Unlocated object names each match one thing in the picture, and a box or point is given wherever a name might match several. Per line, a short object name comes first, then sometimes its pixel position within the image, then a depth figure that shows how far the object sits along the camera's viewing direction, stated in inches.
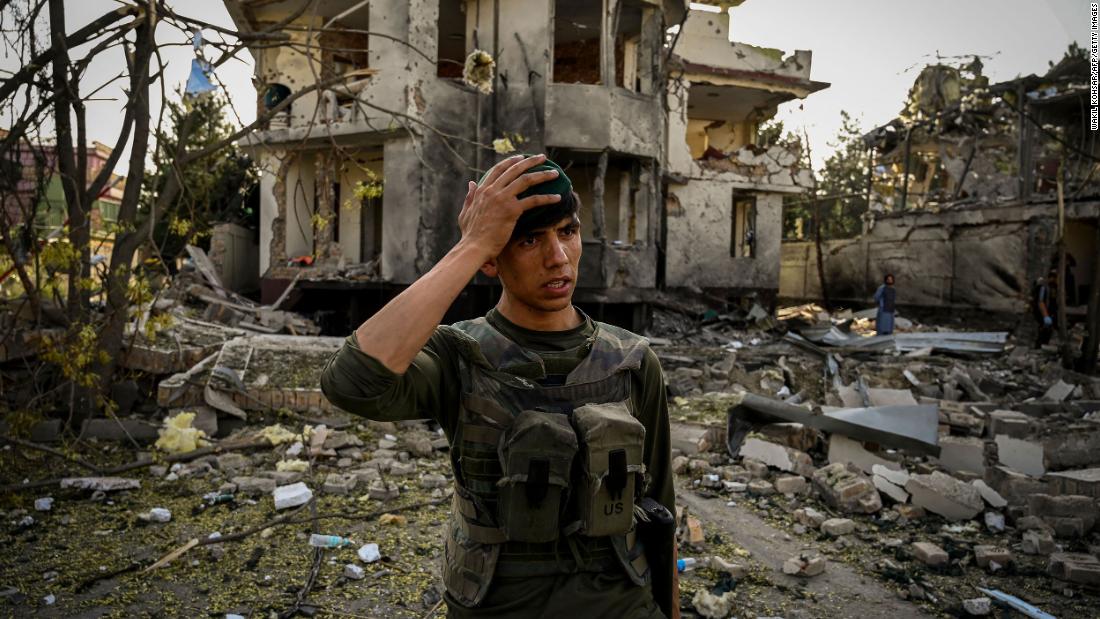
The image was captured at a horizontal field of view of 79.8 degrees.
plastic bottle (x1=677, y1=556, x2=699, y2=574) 143.9
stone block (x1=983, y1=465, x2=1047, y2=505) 188.5
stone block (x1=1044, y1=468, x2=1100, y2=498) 181.0
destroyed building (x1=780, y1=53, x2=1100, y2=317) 574.9
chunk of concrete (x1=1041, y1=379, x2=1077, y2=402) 334.6
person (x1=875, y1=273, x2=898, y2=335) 513.7
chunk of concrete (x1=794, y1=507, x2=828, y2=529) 179.2
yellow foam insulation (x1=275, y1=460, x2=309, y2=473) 203.8
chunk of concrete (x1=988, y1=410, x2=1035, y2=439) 248.7
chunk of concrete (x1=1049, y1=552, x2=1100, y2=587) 145.1
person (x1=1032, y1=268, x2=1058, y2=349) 471.8
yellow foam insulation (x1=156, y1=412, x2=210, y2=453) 214.7
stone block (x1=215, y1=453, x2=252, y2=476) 203.5
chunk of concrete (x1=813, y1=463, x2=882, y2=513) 187.0
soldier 53.1
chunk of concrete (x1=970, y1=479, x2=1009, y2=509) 188.2
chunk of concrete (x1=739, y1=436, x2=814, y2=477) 214.7
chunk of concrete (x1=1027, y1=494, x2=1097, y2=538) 172.9
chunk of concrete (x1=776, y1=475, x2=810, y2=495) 202.5
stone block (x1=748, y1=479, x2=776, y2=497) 202.6
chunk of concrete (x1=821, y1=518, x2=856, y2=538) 172.4
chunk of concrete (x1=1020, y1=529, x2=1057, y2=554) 161.9
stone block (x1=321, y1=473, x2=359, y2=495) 186.9
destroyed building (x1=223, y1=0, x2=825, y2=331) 466.9
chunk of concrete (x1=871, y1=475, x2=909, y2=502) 192.4
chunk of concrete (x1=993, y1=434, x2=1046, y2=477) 218.5
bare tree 175.3
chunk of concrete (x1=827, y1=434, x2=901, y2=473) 221.2
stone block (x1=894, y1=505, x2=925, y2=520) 185.1
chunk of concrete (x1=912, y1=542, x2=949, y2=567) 154.9
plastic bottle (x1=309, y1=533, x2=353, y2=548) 152.4
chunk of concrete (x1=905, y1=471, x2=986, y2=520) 185.2
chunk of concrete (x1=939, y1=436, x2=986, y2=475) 222.1
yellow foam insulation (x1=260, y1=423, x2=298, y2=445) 225.6
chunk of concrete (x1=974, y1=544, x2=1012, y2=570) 154.4
